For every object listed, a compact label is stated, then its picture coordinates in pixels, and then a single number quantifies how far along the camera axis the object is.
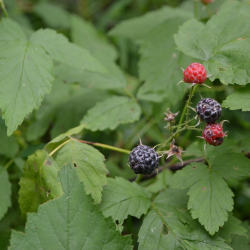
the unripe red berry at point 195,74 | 0.37
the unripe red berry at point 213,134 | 0.36
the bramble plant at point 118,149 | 0.36
